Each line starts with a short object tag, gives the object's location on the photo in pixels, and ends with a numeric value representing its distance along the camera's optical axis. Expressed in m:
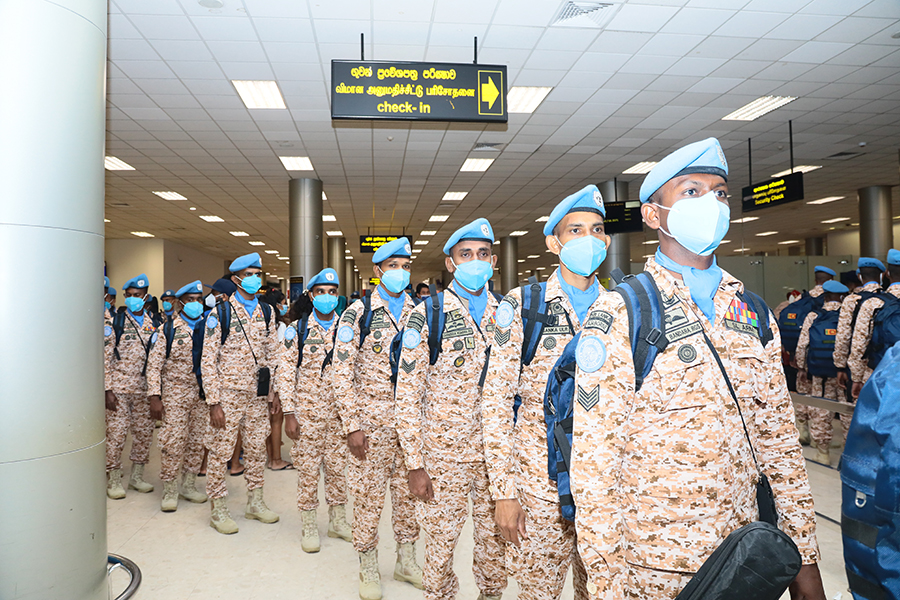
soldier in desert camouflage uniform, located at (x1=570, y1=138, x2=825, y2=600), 1.23
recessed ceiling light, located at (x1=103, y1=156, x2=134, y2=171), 9.66
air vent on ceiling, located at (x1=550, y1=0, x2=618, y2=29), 4.85
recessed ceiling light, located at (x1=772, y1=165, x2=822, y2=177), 11.08
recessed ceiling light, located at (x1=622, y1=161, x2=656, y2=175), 10.44
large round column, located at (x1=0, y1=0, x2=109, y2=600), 1.61
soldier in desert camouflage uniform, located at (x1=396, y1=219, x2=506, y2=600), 2.51
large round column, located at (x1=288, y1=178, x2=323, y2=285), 11.03
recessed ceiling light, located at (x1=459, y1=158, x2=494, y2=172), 10.12
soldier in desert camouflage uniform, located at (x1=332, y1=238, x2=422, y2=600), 3.08
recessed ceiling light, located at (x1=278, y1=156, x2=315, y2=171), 9.82
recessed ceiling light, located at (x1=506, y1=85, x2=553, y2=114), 6.83
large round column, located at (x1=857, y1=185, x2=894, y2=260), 12.58
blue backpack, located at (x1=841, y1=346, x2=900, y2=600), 0.86
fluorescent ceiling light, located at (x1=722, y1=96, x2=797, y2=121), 7.31
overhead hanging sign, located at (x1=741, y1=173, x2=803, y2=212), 8.61
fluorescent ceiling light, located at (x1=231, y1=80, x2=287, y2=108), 6.57
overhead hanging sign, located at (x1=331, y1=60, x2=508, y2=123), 4.93
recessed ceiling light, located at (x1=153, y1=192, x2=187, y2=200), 12.43
